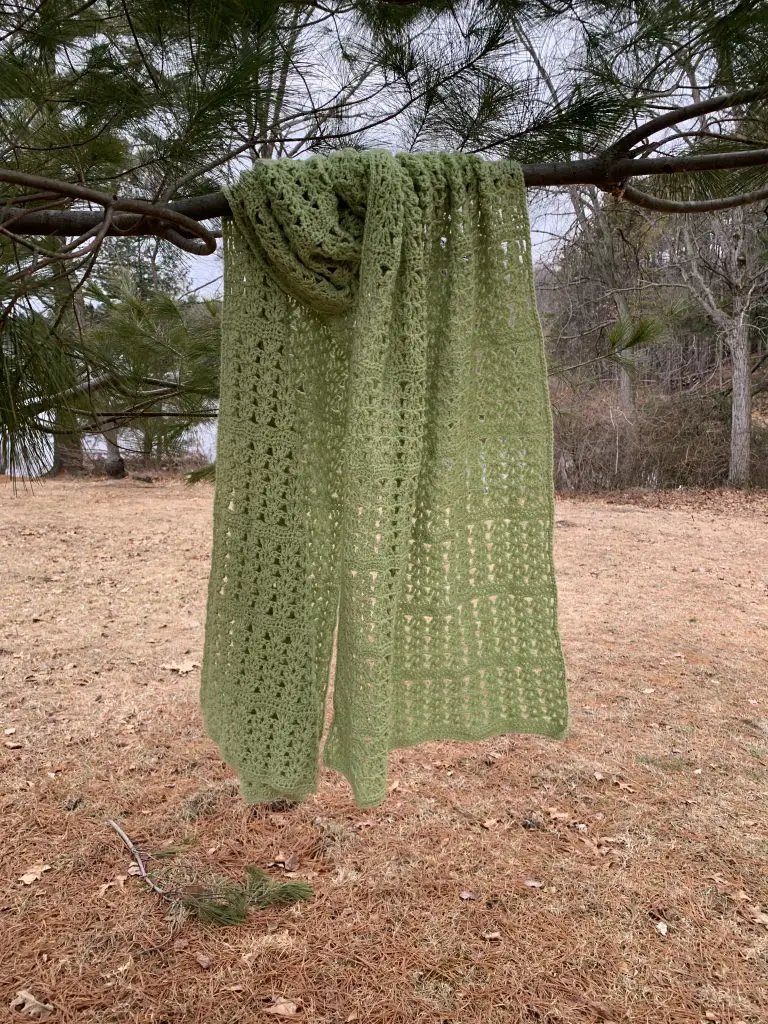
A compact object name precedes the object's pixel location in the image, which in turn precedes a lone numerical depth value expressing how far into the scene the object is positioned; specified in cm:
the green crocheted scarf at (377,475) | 86
